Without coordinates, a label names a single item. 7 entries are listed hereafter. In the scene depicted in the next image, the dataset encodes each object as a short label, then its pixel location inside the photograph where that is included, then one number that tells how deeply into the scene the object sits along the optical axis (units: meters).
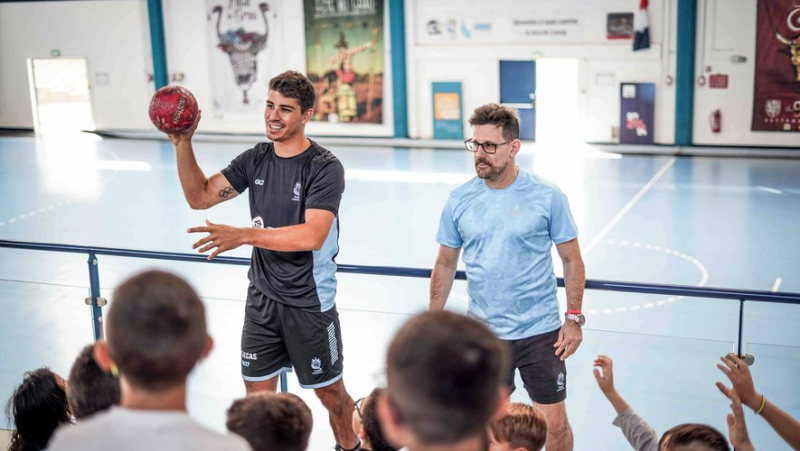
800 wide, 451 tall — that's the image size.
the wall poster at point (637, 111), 20.38
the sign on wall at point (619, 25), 20.17
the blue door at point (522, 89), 21.33
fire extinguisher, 19.89
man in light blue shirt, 4.85
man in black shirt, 4.96
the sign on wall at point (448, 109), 22.12
